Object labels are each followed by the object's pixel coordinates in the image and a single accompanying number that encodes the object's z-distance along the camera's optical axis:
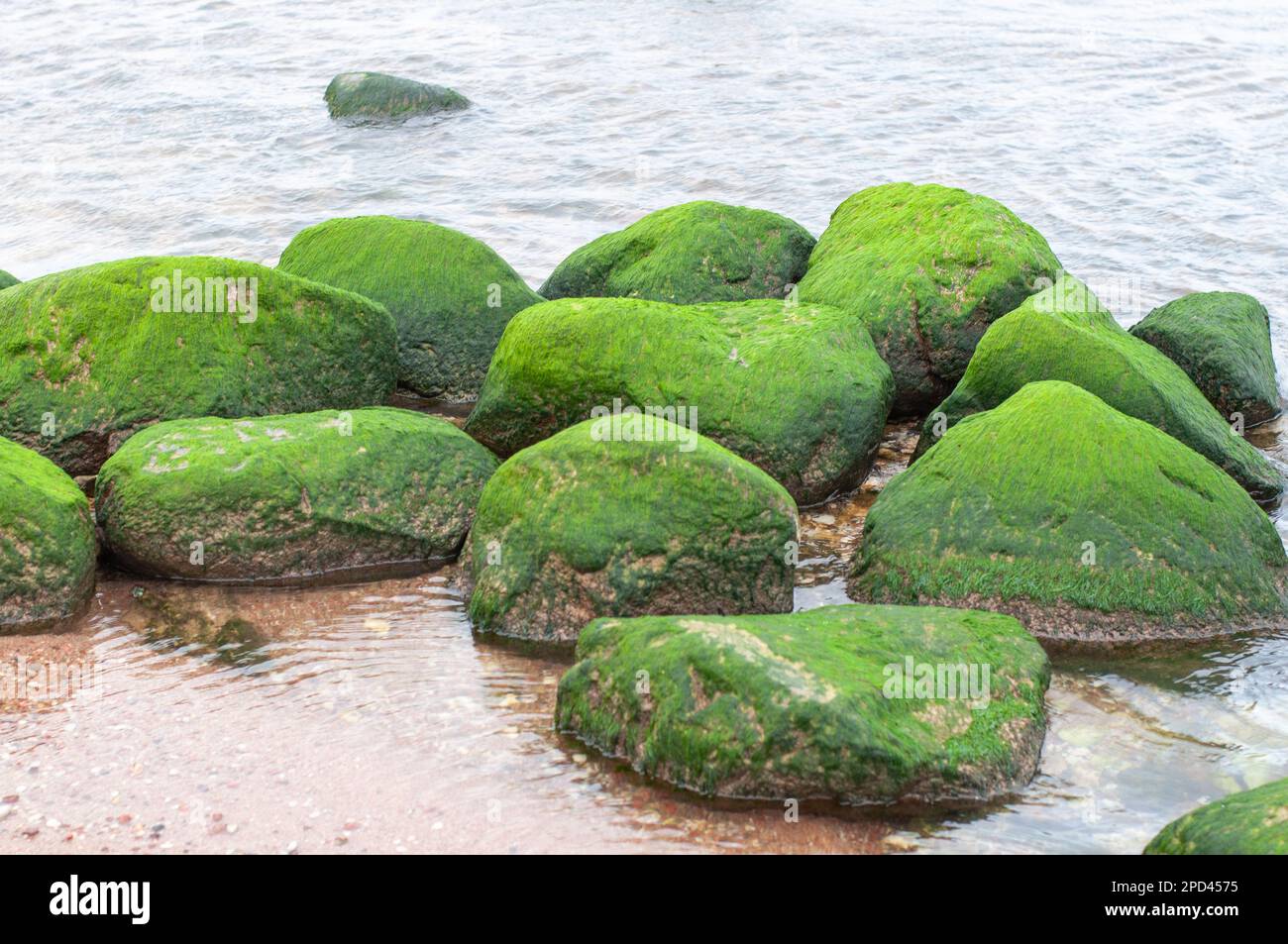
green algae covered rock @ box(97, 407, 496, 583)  6.73
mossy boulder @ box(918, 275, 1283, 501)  7.70
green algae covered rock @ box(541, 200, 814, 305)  9.52
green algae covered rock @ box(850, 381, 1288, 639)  6.41
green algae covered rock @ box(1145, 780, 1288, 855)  4.45
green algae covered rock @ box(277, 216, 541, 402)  9.09
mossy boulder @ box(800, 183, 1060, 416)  8.76
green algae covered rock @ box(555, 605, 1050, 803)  5.04
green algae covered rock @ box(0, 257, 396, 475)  7.71
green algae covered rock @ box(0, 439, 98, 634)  6.35
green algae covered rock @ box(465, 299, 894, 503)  7.51
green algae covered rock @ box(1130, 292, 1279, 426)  9.15
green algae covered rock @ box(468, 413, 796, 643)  6.21
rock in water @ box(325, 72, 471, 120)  17.94
